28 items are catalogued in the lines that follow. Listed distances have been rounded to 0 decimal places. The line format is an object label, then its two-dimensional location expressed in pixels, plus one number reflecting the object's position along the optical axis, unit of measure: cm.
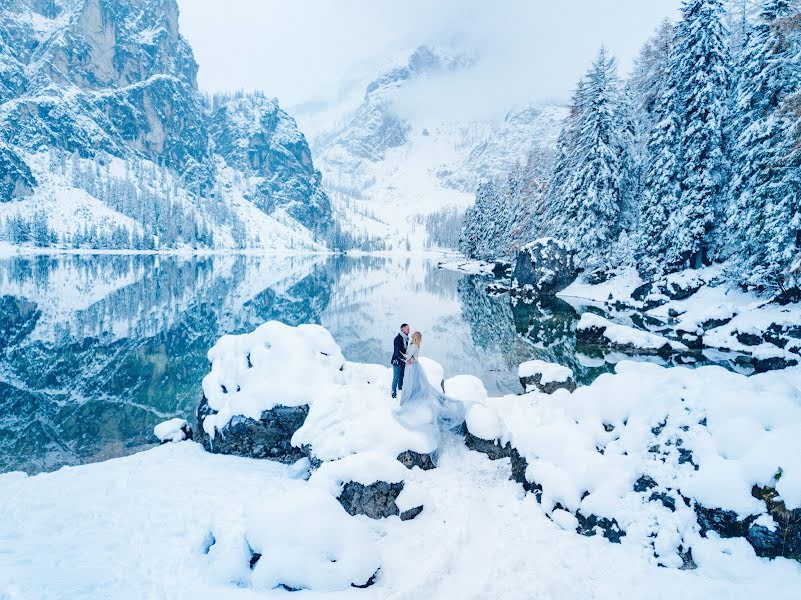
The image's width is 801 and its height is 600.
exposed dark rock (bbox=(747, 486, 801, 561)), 609
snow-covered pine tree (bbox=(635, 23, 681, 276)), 3331
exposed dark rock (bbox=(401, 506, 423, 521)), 798
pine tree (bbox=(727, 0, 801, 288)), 2309
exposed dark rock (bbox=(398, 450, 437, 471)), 943
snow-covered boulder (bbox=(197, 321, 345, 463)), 1145
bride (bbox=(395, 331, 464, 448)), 1038
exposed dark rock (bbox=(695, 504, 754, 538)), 650
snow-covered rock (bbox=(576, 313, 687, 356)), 2203
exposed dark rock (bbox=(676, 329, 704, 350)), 2288
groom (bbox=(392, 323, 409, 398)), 1147
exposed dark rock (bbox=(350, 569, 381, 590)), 614
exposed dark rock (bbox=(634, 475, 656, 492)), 752
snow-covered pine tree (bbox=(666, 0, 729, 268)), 3108
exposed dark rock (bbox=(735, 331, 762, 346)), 2205
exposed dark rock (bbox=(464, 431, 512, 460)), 1041
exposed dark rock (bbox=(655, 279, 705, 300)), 3059
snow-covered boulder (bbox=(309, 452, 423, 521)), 802
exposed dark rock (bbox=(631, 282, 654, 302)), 3409
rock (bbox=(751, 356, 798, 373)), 1820
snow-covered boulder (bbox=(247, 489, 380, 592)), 597
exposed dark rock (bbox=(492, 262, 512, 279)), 6419
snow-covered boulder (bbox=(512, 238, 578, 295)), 4366
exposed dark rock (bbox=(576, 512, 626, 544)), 714
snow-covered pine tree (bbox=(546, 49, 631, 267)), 4066
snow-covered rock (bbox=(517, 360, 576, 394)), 1462
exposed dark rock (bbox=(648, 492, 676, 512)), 716
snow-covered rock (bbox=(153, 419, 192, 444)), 1310
